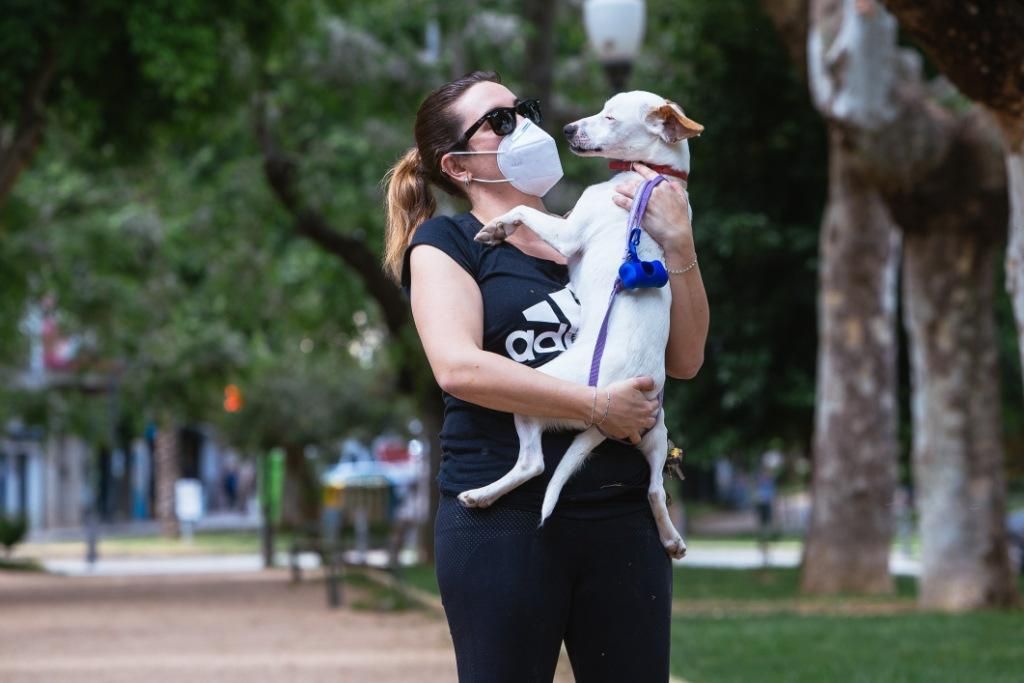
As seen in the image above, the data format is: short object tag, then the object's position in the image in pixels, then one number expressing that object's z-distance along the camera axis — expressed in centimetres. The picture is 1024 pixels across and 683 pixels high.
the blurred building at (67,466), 4443
